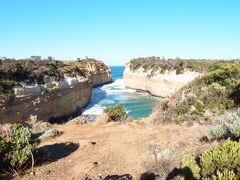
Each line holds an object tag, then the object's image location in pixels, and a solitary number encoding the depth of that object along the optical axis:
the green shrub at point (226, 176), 3.89
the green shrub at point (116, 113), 12.80
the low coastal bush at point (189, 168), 4.84
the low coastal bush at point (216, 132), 7.24
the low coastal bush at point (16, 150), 6.29
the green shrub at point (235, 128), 6.62
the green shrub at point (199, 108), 11.31
